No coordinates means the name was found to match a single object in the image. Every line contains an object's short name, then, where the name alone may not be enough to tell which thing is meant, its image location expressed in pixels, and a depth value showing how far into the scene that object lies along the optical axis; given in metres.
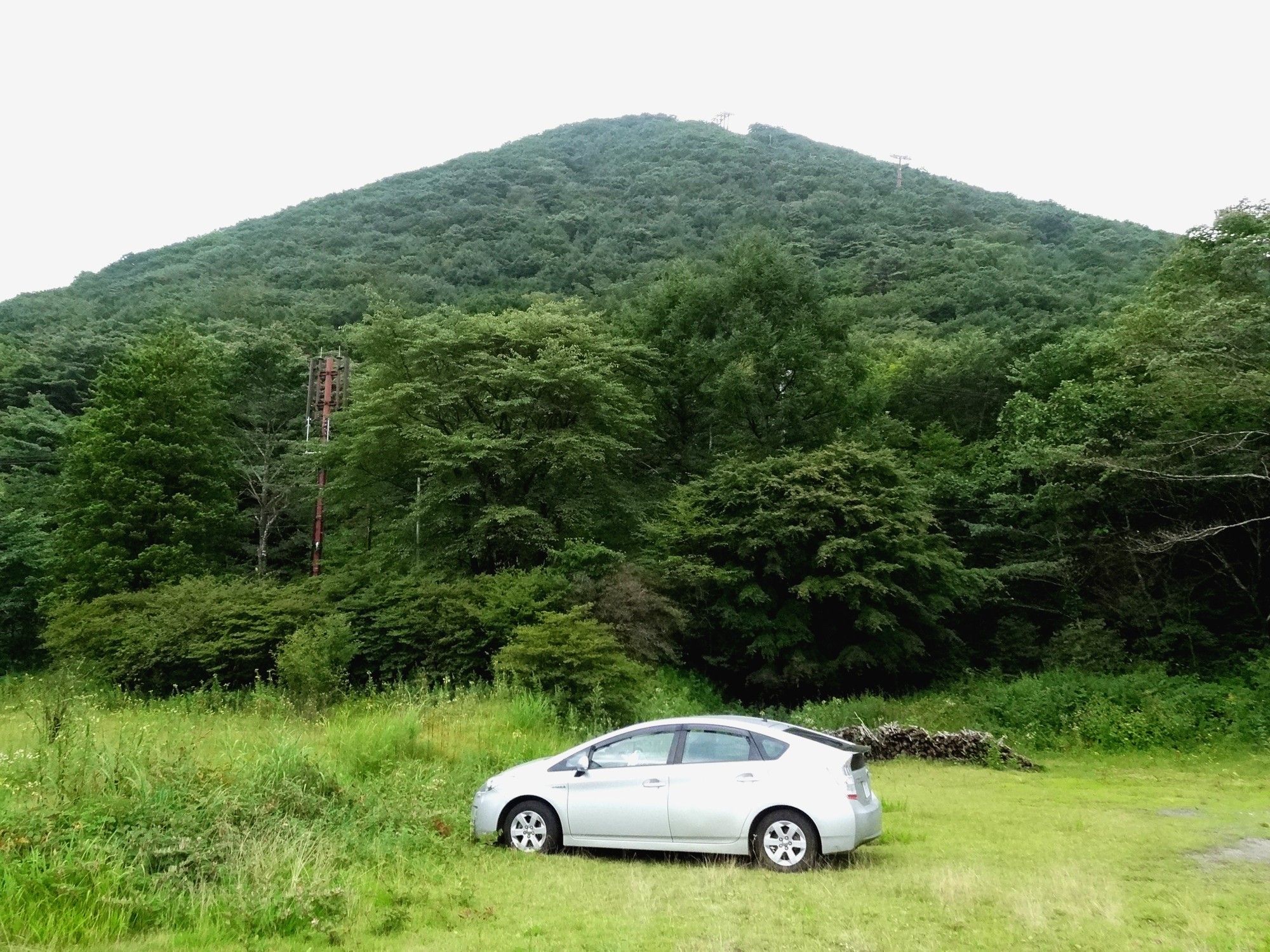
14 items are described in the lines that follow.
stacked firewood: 17.39
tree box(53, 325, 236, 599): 29.64
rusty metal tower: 29.33
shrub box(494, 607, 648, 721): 16.69
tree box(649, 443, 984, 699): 23.92
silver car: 7.97
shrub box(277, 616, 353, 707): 18.11
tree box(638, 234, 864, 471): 29.38
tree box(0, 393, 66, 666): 33.44
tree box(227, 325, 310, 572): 38.16
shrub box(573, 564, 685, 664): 20.66
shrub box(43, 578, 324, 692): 21.44
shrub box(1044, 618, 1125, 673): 22.56
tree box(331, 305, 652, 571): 25.77
